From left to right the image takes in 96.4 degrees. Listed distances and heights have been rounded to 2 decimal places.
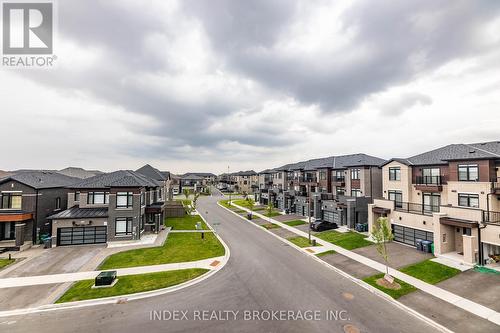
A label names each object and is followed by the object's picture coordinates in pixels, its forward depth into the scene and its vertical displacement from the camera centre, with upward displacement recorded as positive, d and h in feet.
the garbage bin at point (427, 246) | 72.13 -22.88
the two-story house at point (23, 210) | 81.15 -13.35
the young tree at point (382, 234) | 57.98 -15.21
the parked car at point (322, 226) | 104.42 -23.64
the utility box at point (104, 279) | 52.11 -24.31
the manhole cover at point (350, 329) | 36.61 -25.43
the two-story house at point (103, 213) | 84.69 -14.69
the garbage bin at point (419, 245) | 74.05 -22.99
